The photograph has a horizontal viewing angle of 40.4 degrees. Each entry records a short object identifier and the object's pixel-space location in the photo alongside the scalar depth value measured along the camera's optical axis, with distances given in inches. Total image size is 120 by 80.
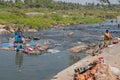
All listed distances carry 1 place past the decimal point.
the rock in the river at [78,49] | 617.3
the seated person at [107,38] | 657.0
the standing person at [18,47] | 582.5
